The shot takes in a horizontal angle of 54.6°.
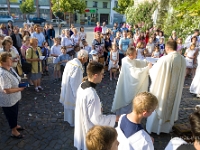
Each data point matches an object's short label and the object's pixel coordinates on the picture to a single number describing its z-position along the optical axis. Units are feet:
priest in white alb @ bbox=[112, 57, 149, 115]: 15.80
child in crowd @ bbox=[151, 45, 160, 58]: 30.25
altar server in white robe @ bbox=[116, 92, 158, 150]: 7.36
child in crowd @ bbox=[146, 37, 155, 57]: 32.69
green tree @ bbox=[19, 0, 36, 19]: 140.97
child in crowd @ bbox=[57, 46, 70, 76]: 26.73
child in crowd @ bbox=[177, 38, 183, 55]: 32.28
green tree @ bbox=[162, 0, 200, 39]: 44.28
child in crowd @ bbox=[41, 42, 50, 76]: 28.96
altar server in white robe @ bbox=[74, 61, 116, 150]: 9.49
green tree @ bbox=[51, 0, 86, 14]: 88.69
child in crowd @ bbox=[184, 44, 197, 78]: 28.73
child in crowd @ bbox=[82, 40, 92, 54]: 30.72
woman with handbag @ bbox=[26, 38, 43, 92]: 21.71
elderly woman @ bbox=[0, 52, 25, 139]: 12.87
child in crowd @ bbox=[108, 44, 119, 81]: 28.53
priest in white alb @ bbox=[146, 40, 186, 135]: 13.93
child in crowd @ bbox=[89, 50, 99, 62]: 27.68
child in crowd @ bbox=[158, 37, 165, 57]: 32.94
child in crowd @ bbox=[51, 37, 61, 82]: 27.91
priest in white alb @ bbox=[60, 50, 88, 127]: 14.44
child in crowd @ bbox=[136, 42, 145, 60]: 29.04
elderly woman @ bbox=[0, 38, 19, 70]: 19.80
